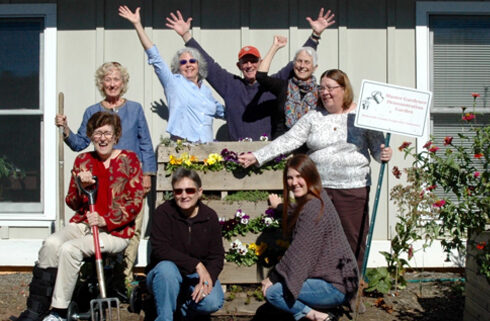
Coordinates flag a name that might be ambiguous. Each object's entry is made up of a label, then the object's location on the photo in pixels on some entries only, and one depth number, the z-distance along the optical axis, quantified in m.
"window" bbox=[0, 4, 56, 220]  6.32
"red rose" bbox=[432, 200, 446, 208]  4.59
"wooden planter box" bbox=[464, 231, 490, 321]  4.40
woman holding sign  4.89
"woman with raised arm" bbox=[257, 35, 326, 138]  5.26
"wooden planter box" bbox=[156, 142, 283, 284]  5.29
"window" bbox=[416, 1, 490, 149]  6.30
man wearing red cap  5.53
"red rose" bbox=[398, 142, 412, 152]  4.94
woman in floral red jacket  4.46
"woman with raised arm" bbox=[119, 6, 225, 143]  5.48
